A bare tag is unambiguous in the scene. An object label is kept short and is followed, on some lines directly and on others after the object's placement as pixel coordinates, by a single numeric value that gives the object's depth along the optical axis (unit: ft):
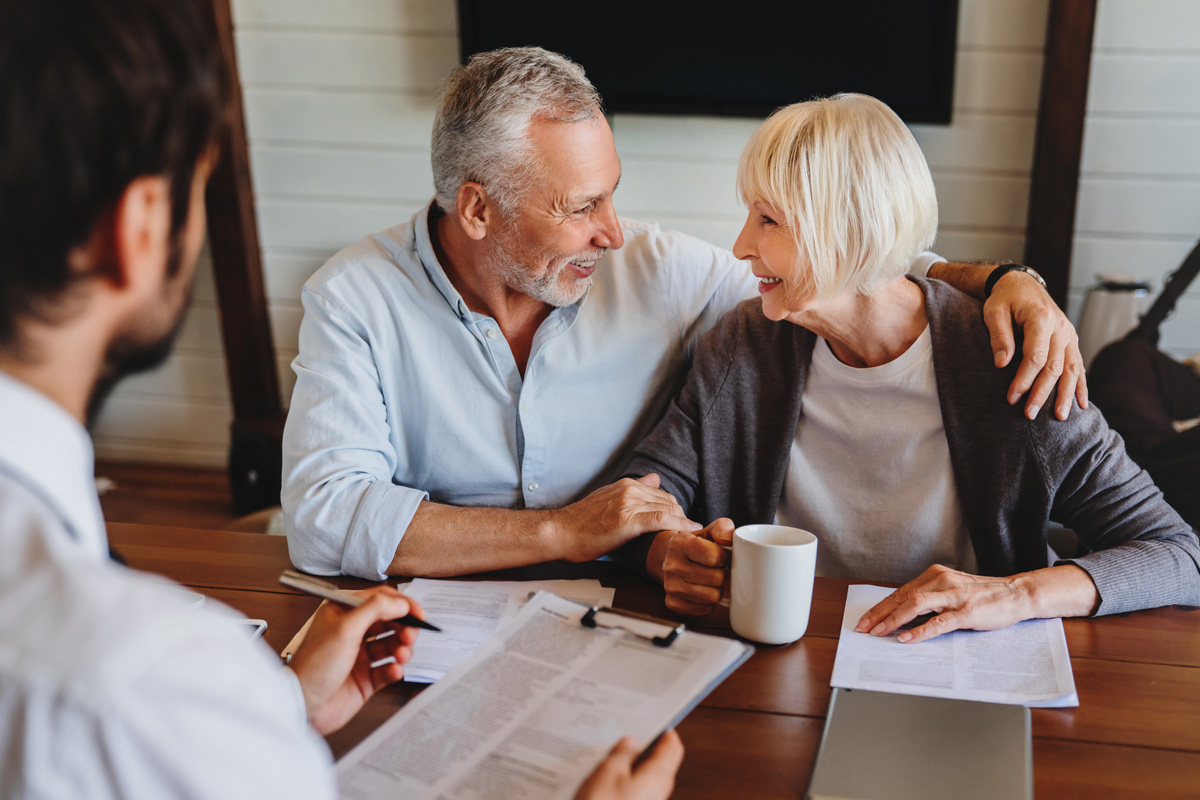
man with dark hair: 1.43
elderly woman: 3.54
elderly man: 4.51
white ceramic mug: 3.17
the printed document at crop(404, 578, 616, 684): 3.18
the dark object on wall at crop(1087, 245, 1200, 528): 6.76
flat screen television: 8.15
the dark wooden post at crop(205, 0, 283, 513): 9.54
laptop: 2.53
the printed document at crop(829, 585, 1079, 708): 2.98
